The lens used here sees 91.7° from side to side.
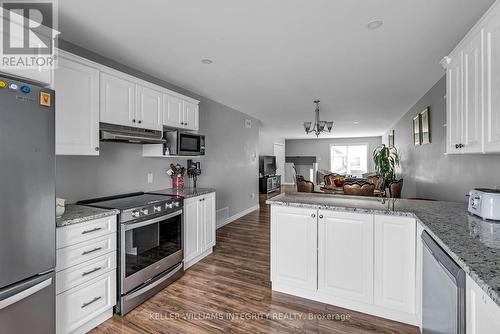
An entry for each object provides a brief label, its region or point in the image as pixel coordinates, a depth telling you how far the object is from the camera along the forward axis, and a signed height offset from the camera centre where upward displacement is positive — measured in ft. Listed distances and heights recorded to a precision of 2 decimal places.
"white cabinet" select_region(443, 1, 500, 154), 4.69 +1.76
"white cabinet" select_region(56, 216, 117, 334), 5.77 -2.78
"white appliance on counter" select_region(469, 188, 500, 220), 5.46 -0.85
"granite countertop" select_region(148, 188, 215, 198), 10.09 -1.08
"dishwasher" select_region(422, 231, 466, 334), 3.81 -2.28
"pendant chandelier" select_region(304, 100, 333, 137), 14.88 +2.71
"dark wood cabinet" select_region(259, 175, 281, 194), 29.42 -2.10
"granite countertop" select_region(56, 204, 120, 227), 5.83 -1.25
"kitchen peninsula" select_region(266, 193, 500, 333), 6.29 -2.31
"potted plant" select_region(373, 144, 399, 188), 16.55 +0.12
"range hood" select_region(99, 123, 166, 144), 7.55 +1.12
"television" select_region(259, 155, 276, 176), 30.19 +0.29
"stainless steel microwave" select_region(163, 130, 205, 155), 10.27 +1.04
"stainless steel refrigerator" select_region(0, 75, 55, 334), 4.53 -0.82
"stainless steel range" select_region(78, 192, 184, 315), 7.17 -2.56
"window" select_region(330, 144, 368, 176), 37.91 +1.31
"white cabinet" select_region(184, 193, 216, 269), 9.92 -2.64
